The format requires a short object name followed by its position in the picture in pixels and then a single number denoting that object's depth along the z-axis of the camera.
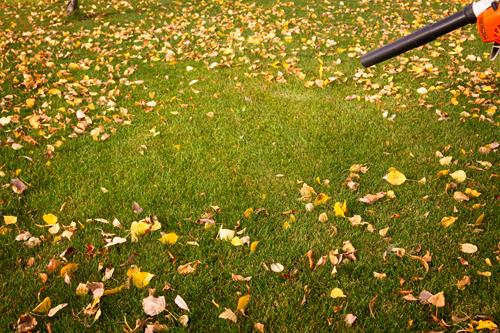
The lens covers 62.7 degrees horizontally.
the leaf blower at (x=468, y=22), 1.51
